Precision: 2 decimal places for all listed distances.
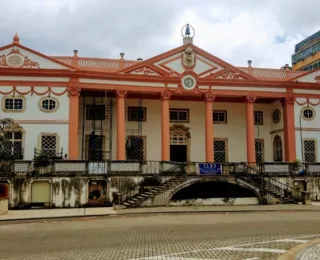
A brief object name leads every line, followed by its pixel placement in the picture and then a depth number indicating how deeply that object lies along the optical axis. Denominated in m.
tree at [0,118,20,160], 16.65
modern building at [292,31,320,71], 38.42
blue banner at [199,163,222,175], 17.85
